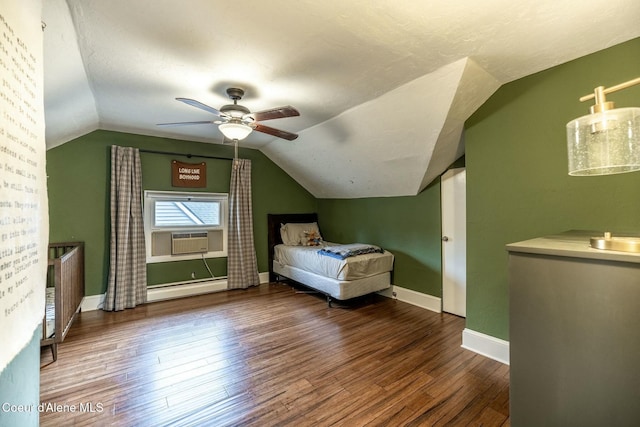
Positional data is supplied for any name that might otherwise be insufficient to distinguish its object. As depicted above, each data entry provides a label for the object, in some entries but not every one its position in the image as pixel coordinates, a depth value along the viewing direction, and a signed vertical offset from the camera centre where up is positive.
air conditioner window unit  4.19 -0.41
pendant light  1.04 +0.30
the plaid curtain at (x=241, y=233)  4.57 -0.29
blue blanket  3.74 -0.51
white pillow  5.13 -0.32
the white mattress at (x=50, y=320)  2.38 -0.89
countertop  0.97 -0.14
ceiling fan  2.34 +0.86
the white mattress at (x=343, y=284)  3.59 -0.96
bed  3.63 -0.73
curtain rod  4.04 +0.95
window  4.10 -0.14
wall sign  4.23 +0.64
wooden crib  2.39 -0.78
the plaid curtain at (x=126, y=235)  3.68 -0.25
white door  3.35 -0.34
